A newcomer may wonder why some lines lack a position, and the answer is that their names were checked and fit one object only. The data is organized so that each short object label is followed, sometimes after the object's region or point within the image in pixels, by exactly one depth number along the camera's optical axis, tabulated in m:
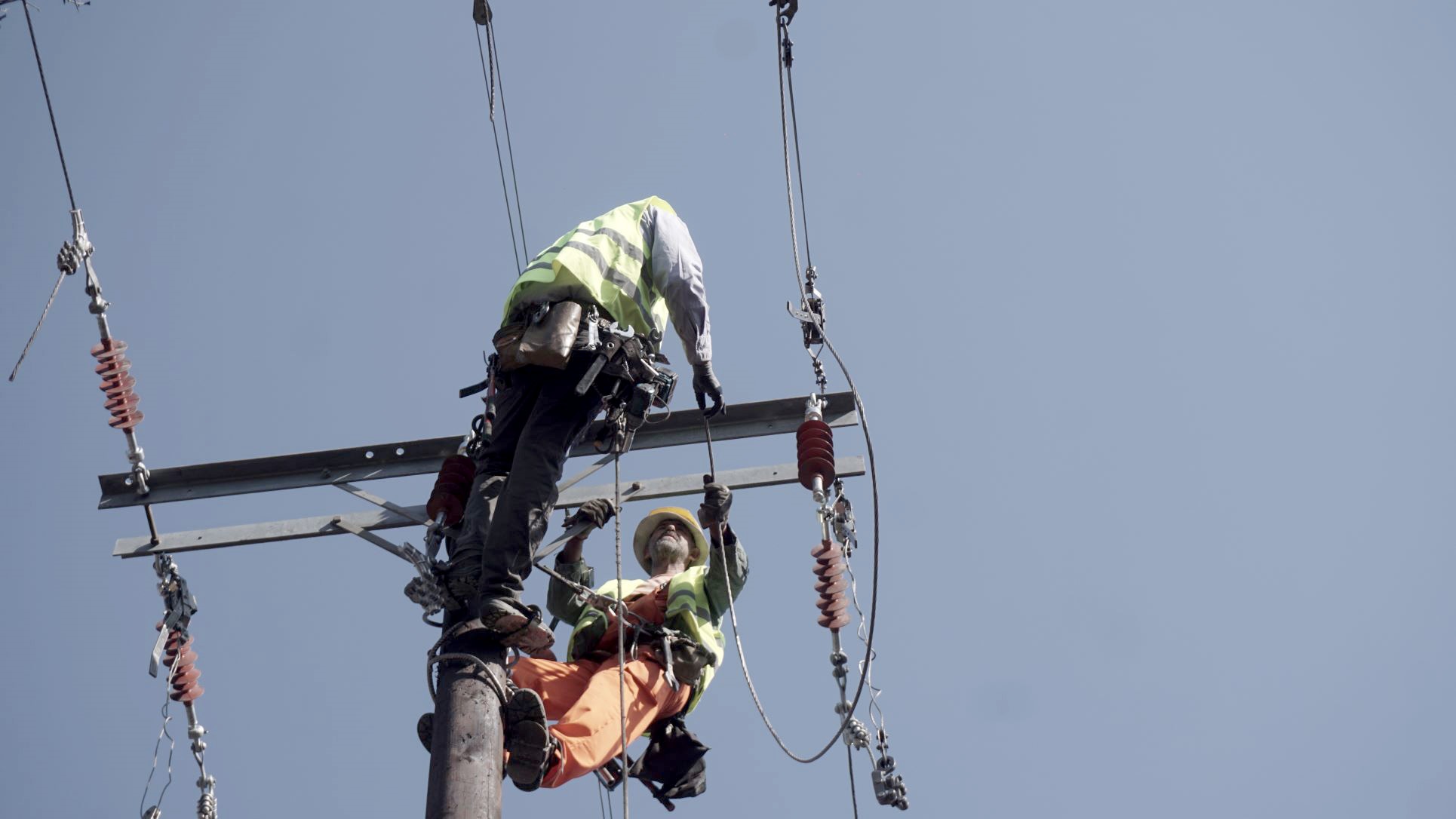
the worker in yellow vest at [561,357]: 11.41
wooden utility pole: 9.93
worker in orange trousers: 12.47
